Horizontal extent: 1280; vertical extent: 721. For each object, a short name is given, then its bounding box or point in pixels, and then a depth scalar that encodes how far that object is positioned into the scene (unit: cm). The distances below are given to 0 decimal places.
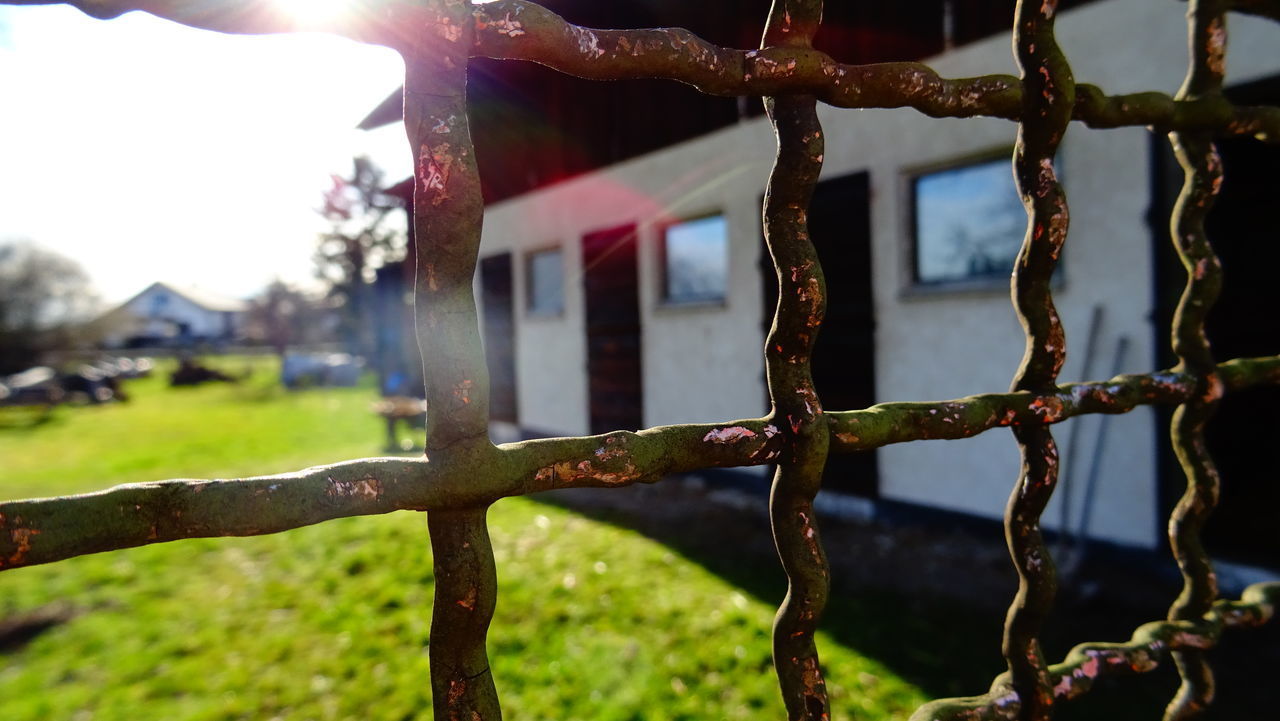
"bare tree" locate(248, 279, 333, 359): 4475
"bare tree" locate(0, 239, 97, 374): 2564
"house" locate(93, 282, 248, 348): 6356
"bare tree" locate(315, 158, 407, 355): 3528
